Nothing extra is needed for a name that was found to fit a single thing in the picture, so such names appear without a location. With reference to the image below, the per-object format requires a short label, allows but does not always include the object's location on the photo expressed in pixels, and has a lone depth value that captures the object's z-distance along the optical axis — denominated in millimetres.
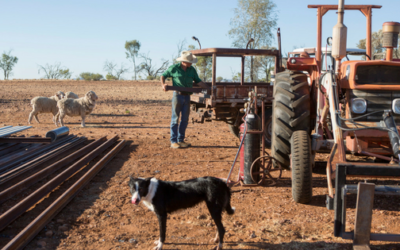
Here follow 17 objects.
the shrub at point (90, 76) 44938
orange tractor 4766
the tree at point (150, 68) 42831
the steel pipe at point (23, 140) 7742
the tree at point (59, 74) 49906
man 8777
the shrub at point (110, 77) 48375
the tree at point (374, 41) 29244
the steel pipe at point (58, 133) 8563
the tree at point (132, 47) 50097
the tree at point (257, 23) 24594
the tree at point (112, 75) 48494
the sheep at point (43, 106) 13258
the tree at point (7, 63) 50281
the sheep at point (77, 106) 12500
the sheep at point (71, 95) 14727
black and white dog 3658
